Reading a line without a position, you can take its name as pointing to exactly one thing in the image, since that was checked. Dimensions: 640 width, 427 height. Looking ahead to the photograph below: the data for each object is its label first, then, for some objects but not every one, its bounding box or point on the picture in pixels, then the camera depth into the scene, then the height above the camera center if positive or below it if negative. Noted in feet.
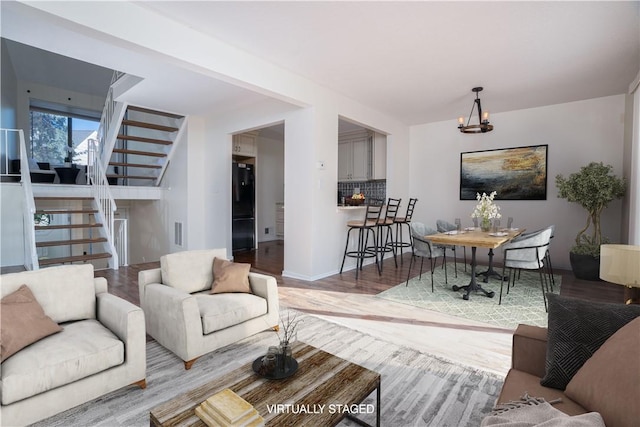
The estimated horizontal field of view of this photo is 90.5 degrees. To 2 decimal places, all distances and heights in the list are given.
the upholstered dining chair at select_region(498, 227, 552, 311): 11.28 -1.88
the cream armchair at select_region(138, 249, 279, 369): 7.02 -2.63
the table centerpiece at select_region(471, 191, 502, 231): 13.17 -0.54
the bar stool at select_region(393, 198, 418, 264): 17.61 -1.77
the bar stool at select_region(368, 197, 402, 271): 16.50 -2.06
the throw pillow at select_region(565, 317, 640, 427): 3.15 -1.97
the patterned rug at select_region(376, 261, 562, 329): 10.06 -3.72
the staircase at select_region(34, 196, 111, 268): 17.97 -1.53
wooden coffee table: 3.90 -2.68
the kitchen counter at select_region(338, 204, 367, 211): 16.24 -0.41
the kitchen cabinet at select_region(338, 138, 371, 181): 23.49 +3.07
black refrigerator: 22.09 -0.55
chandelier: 13.81 +3.24
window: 24.68 +5.32
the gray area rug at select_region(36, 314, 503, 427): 5.50 -3.77
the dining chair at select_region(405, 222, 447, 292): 13.32 -1.95
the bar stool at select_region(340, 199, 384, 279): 15.49 -2.13
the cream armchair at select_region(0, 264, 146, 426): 4.98 -2.62
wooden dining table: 10.85 -1.42
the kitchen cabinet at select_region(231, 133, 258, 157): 21.81 +3.88
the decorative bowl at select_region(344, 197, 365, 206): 17.46 -0.15
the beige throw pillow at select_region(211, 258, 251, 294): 8.70 -2.18
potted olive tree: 14.02 +0.09
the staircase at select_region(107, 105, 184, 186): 18.69 +3.55
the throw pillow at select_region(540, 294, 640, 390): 4.12 -1.78
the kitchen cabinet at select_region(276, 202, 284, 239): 28.43 -1.86
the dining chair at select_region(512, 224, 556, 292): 13.17 -3.48
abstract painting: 17.52 +1.54
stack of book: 3.62 -2.49
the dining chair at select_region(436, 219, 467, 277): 16.30 -1.44
